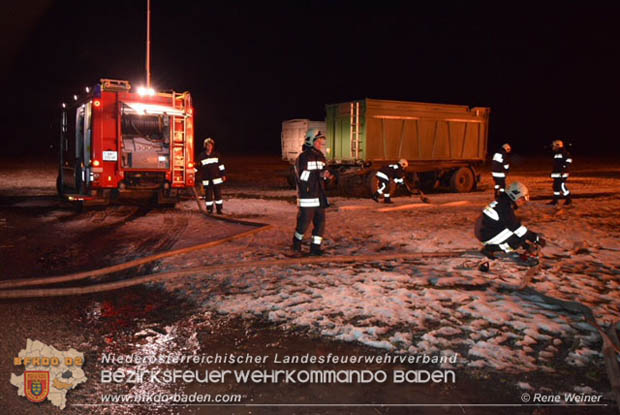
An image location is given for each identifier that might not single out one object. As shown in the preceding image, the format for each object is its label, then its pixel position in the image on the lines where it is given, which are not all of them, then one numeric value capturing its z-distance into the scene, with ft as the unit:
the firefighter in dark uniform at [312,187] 23.13
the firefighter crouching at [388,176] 42.99
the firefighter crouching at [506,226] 19.51
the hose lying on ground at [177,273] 17.40
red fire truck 36.11
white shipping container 63.87
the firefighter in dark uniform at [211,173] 35.70
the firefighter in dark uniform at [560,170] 40.16
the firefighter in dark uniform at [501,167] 41.19
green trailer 52.21
